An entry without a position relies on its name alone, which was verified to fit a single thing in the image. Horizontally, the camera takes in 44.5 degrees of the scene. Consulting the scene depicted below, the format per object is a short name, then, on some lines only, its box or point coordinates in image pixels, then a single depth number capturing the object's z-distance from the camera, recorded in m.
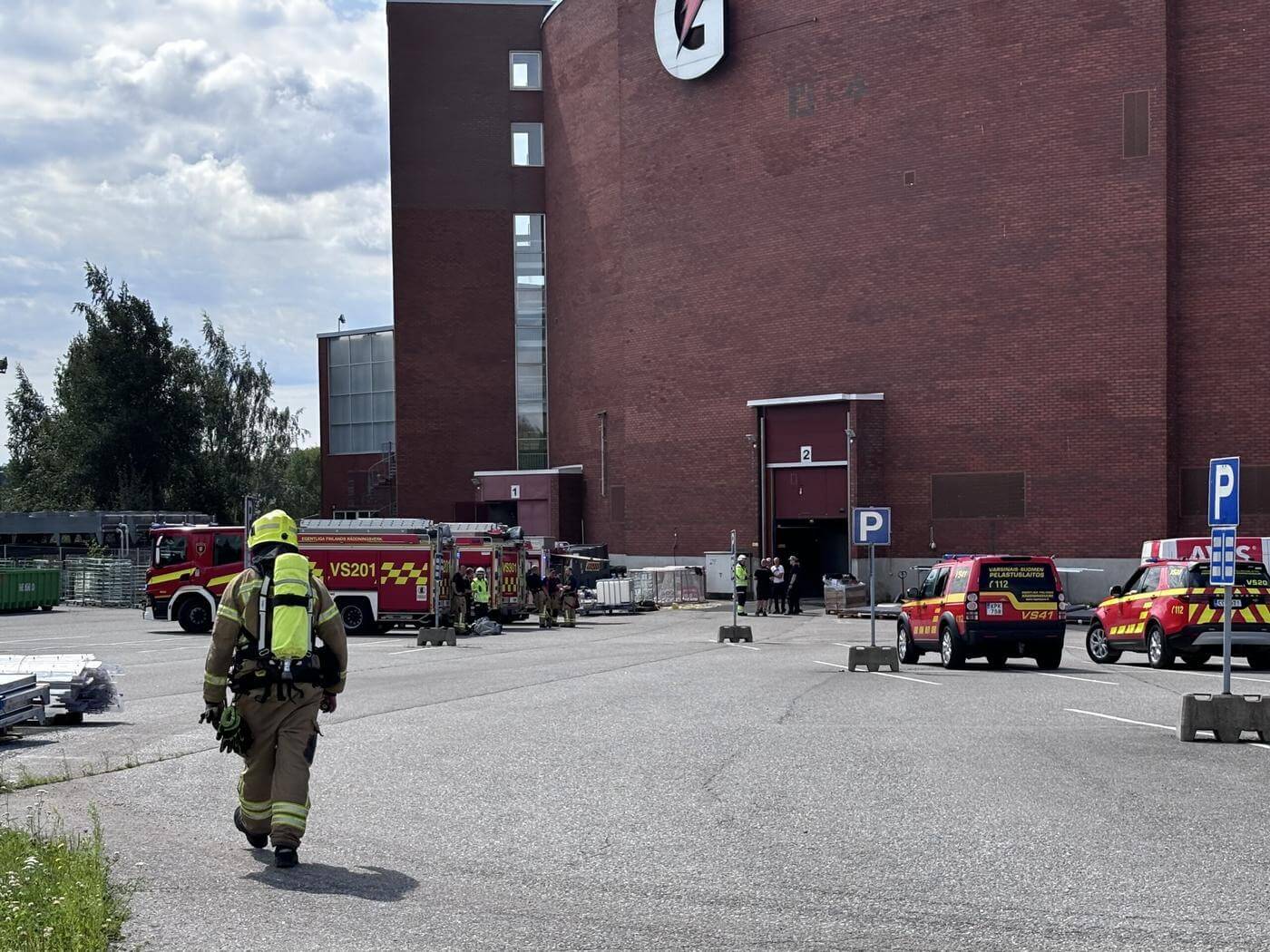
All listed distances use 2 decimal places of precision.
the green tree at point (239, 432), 84.12
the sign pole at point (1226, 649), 15.20
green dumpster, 50.81
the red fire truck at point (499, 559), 40.84
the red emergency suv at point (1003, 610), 23.92
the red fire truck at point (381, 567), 37.09
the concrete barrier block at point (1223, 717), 14.46
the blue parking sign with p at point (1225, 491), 15.11
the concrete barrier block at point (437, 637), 33.12
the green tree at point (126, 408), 74.62
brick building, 44.75
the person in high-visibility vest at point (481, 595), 40.06
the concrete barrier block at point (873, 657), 24.31
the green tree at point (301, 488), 101.81
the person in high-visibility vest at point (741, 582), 47.06
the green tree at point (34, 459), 80.59
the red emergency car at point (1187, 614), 24.12
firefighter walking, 8.77
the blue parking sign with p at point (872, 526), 26.86
